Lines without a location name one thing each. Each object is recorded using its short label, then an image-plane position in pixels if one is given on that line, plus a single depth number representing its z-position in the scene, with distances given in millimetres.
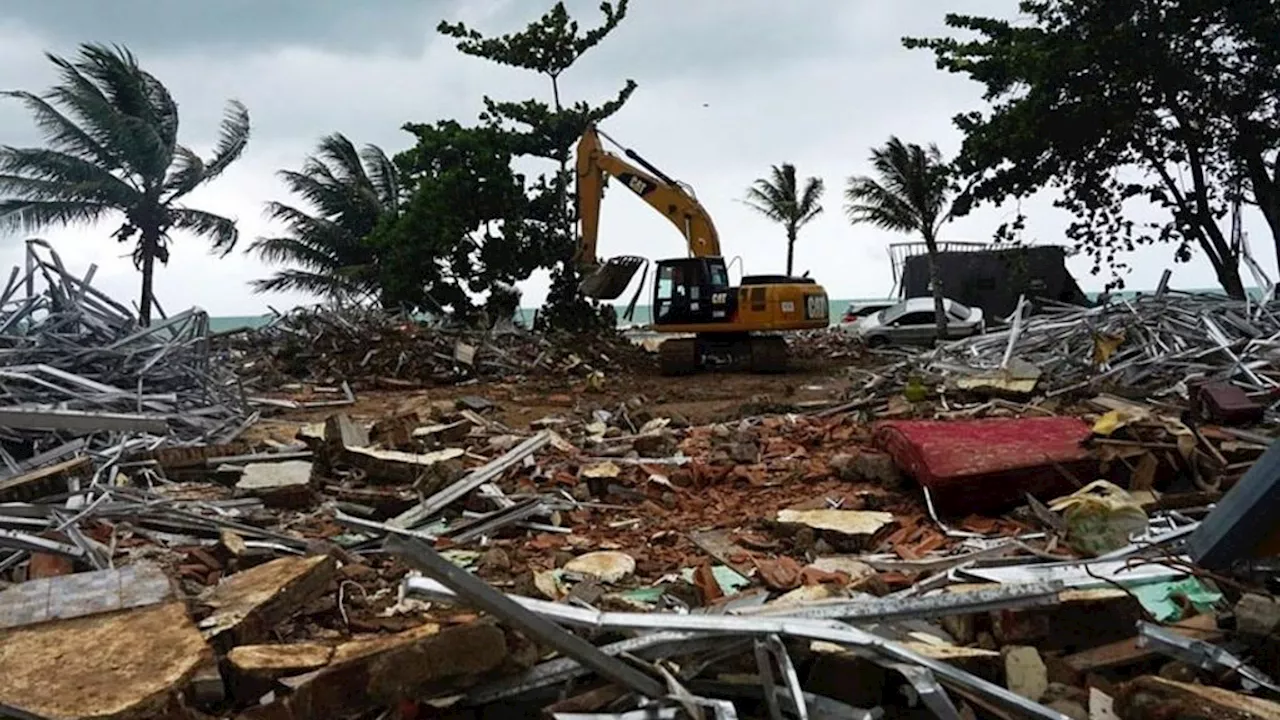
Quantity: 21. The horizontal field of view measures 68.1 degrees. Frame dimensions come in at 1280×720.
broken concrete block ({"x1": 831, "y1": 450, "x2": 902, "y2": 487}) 6086
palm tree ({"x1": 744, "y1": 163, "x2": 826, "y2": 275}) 36406
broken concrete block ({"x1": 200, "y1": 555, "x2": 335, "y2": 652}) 3424
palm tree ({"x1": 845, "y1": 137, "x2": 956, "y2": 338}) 25000
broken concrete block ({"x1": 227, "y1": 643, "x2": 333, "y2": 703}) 3025
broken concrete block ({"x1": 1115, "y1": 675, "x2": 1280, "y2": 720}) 2553
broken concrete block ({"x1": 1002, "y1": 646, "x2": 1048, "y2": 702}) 3043
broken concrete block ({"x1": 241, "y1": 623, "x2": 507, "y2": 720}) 2879
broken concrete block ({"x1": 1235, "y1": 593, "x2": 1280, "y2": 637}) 3057
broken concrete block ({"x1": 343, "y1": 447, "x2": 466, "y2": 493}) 6326
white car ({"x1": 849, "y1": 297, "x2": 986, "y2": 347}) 21516
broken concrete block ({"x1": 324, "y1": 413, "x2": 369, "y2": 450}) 7093
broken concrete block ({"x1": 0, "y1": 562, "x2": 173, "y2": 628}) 3473
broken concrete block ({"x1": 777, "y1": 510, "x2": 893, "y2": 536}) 5062
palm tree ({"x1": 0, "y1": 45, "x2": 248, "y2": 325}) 20250
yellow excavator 16062
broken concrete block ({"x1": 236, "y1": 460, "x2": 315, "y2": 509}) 5992
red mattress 5285
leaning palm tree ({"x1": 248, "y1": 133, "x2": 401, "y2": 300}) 25719
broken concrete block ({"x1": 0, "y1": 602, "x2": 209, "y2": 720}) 2729
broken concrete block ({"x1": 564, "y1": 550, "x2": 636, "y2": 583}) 4613
